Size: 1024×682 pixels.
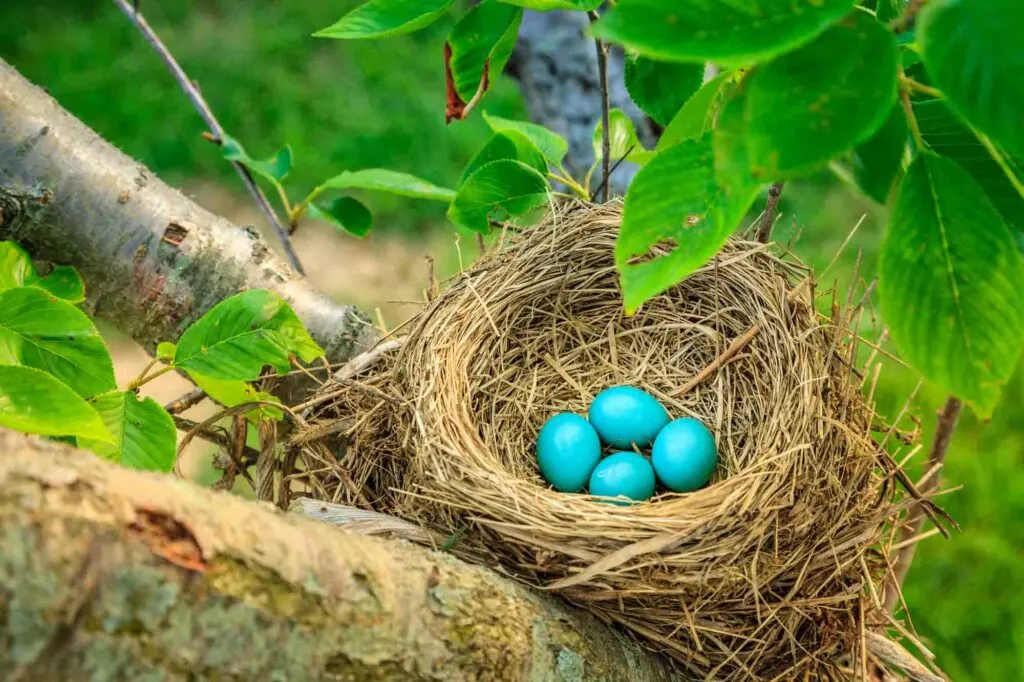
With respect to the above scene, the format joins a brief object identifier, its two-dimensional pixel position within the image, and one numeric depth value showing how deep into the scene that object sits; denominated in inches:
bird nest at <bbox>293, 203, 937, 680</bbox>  68.6
